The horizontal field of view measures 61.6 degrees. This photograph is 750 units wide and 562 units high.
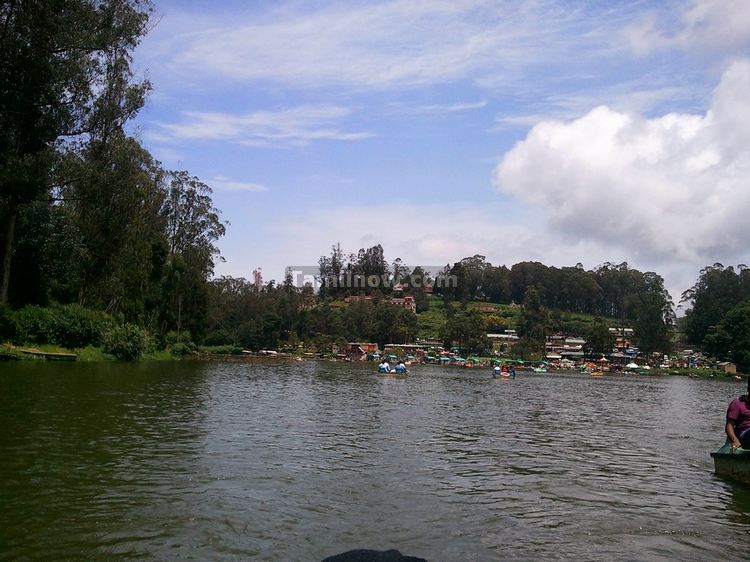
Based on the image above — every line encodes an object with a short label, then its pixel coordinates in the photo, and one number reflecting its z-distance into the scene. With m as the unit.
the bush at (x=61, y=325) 48.16
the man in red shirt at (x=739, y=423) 15.71
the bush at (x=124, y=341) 58.12
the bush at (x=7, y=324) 45.25
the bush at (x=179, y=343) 83.52
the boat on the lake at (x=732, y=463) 15.56
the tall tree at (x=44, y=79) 39.03
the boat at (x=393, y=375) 69.78
